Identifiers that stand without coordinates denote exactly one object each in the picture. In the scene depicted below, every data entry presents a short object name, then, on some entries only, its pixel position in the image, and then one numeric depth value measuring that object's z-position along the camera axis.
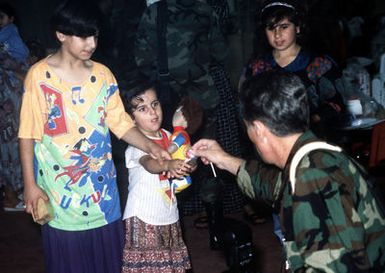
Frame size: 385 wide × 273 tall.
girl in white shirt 3.31
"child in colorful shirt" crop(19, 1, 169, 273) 2.78
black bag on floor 2.72
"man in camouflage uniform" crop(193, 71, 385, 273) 1.91
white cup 4.60
